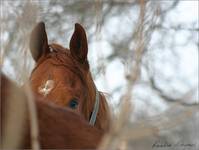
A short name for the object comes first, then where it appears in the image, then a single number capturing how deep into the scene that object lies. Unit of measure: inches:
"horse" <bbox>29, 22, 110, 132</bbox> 232.4
